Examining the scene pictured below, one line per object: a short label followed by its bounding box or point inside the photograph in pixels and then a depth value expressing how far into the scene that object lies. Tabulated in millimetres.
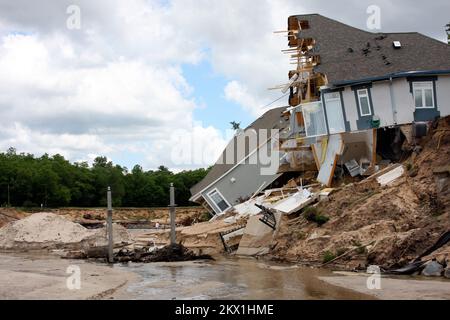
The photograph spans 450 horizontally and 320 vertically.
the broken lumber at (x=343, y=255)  28422
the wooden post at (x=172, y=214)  34938
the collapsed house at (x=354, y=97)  39219
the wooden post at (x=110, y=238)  33531
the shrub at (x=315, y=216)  32719
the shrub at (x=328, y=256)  28828
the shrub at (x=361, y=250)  27906
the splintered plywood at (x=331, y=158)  40781
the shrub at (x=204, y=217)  57000
